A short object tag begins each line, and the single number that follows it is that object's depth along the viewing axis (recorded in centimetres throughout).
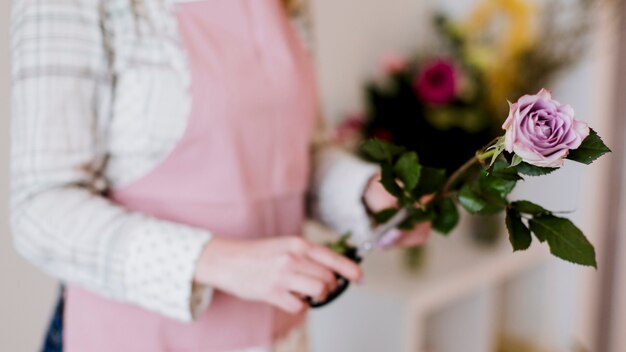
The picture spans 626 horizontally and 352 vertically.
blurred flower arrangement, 181
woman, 80
